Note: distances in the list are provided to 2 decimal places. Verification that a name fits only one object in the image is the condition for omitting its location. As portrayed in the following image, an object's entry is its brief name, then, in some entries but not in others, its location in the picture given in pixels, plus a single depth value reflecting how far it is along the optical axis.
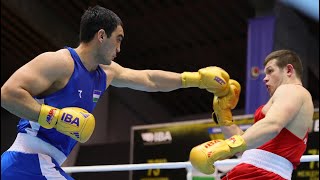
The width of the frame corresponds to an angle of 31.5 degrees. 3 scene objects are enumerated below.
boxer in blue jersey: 2.39
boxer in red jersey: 2.30
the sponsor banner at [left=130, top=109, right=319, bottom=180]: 6.08
